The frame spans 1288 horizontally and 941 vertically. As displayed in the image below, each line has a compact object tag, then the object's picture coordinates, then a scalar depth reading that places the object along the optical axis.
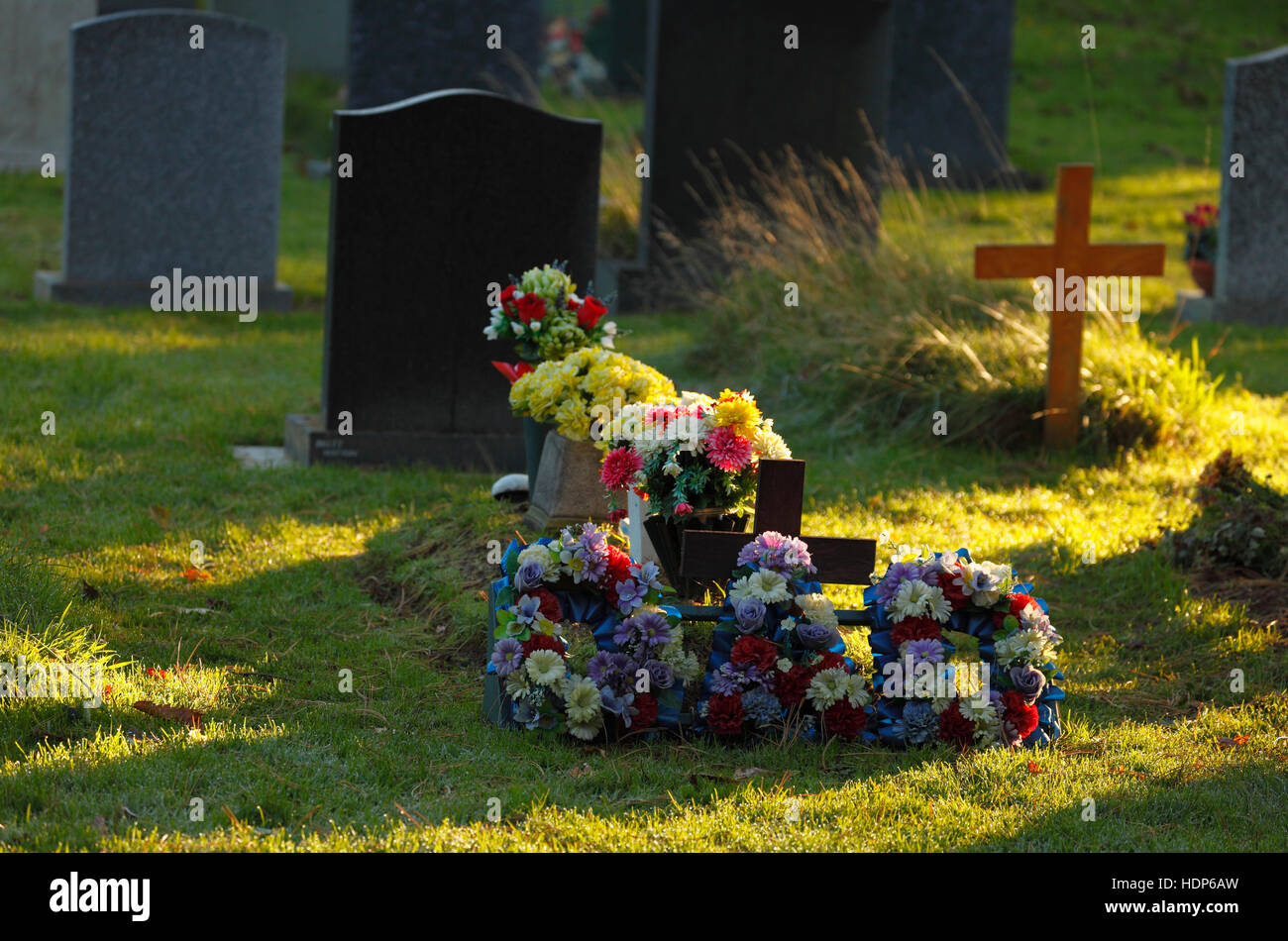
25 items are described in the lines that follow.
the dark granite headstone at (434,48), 27.62
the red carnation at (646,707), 7.91
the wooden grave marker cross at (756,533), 8.27
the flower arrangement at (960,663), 7.97
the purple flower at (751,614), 7.91
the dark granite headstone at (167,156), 20.58
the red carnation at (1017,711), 8.03
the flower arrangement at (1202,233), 23.58
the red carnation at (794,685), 7.99
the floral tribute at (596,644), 7.85
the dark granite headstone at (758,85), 22.47
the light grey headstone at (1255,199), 21.31
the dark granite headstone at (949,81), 34.87
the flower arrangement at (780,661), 7.92
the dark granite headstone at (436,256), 13.95
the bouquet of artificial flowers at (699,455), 8.82
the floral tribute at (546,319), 11.95
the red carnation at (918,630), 8.05
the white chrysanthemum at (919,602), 8.02
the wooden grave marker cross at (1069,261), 15.02
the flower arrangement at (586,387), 10.73
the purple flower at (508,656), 7.87
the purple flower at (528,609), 7.91
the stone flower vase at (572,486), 10.93
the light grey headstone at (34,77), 31.06
